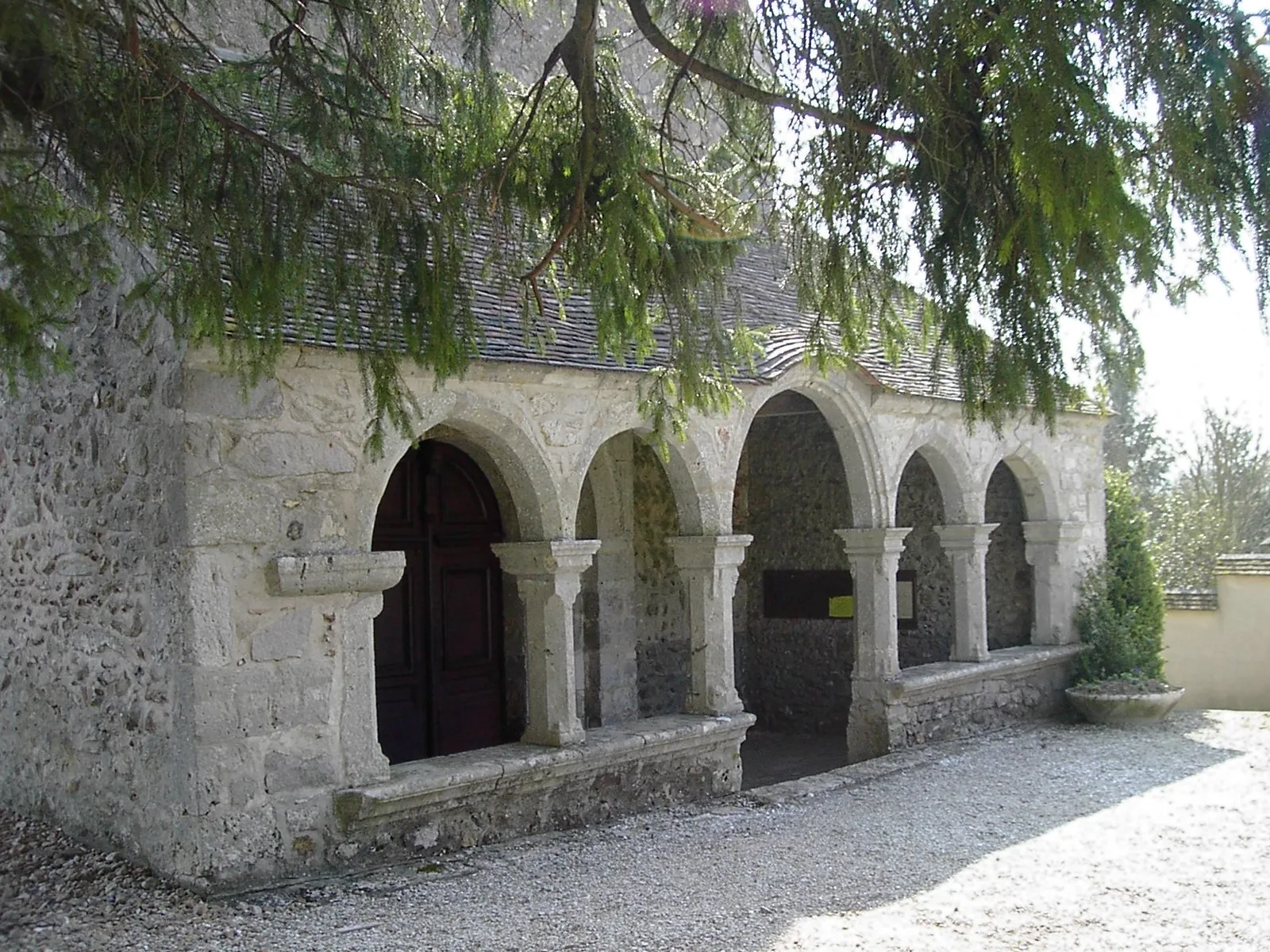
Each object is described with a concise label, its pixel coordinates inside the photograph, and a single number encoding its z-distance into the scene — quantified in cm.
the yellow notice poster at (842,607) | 996
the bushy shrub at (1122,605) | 981
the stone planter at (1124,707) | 931
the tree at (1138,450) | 2905
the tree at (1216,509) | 2142
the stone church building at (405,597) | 512
